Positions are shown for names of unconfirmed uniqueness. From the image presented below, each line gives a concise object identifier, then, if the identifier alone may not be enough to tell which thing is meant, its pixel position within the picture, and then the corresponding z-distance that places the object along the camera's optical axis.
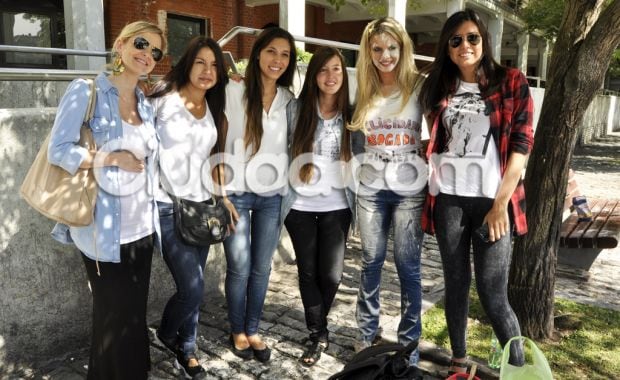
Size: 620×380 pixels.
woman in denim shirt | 2.48
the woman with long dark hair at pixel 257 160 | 3.19
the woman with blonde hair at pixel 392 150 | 3.08
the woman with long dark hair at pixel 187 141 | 2.92
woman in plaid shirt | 2.72
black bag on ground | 2.40
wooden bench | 4.64
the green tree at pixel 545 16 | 14.26
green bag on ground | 2.26
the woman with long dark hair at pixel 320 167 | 3.22
